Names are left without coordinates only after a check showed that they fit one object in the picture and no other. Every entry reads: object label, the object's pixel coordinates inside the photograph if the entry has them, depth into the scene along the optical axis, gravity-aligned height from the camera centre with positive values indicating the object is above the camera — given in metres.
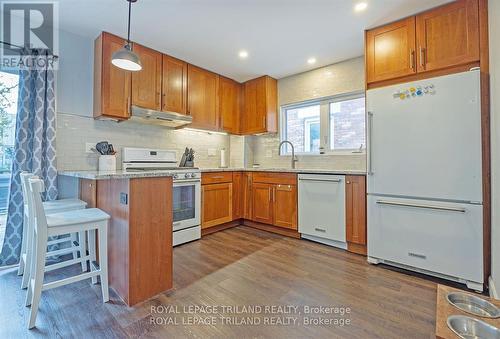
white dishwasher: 2.80 -0.45
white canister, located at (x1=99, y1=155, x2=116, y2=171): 2.70 +0.12
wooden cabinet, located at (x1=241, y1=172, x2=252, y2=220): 3.75 -0.36
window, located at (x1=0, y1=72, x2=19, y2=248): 2.33 +0.42
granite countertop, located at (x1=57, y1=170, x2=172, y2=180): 1.61 -0.02
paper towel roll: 4.29 +0.24
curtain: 2.29 +0.35
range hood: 2.85 +0.69
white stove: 2.92 -0.21
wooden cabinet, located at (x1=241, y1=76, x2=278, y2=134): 3.93 +1.11
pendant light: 1.98 +0.96
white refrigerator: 1.93 -0.05
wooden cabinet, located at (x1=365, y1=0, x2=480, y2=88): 2.04 +1.19
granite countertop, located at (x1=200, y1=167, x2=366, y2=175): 2.71 +0.03
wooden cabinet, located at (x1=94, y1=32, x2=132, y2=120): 2.62 +1.01
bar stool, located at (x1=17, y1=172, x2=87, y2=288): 1.83 -0.48
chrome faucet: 3.79 +0.28
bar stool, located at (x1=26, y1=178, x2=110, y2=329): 1.46 -0.37
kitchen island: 1.69 -0.45
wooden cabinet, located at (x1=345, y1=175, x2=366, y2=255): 2.61 -0.46
